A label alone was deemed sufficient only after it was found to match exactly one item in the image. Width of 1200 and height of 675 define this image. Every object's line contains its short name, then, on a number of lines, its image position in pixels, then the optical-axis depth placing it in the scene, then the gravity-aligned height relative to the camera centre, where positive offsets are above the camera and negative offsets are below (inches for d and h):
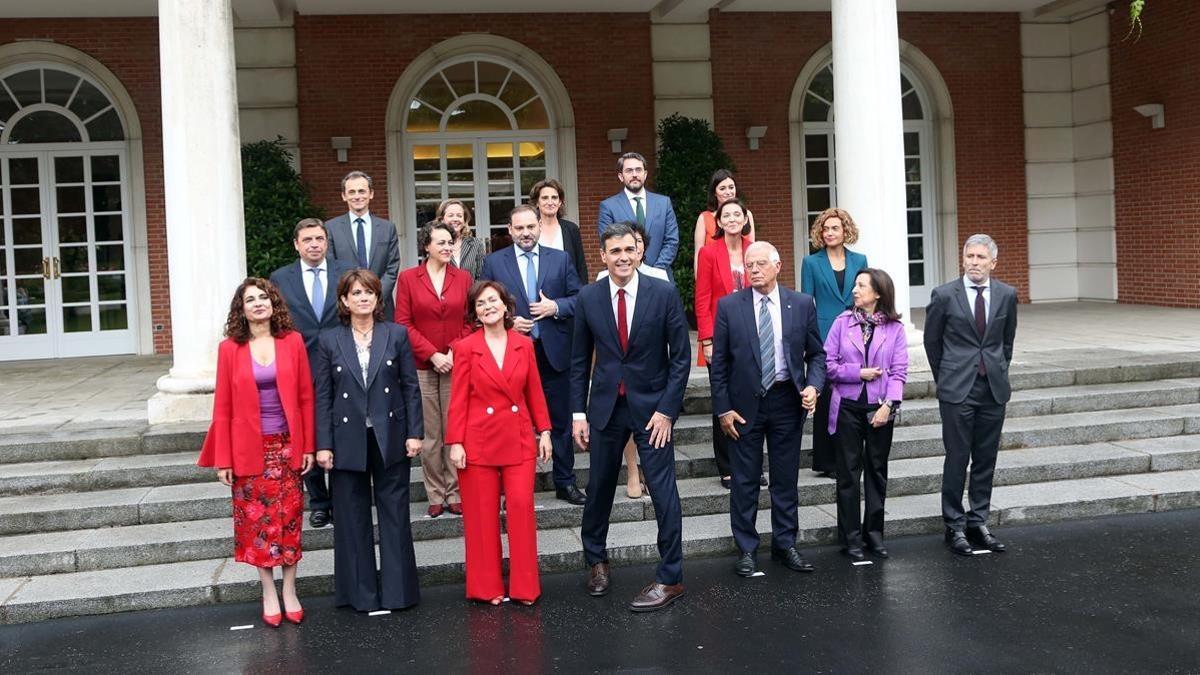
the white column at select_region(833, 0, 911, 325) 362.6 +50.6
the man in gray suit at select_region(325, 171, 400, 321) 267.3 +17.5
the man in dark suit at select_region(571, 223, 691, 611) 216.4 -14.1
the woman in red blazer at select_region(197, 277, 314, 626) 209.8 -20.4
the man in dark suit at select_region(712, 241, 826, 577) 231.0 -15.3
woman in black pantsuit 217.9 -22.4
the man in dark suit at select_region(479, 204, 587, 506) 256.7 +3.0
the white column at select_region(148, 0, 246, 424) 323.6 +37.5
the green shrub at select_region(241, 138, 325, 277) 490.3 +50.4
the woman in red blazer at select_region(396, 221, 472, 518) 252.8 -0.2
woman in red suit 219.6 -25.6
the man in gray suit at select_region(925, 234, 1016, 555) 243.4 -16.9
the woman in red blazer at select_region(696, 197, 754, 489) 270.7 +6.7
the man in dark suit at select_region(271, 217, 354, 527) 249.6 +6.6
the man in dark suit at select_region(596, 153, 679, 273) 273.2 +23.1
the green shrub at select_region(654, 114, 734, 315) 527.8 +63.6
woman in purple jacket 239.9 -19.8
